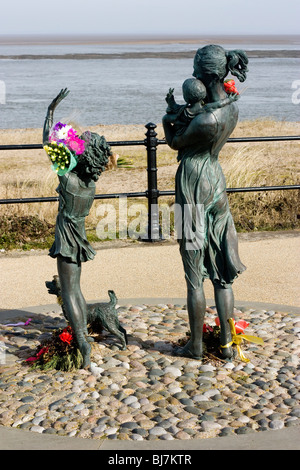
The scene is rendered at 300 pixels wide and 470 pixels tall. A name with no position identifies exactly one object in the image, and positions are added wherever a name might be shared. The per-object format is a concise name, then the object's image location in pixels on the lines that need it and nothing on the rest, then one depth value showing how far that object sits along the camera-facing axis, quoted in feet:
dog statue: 18.19
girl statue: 16.44
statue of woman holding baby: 16.37
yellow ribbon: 17.67
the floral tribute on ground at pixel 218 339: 17.75
